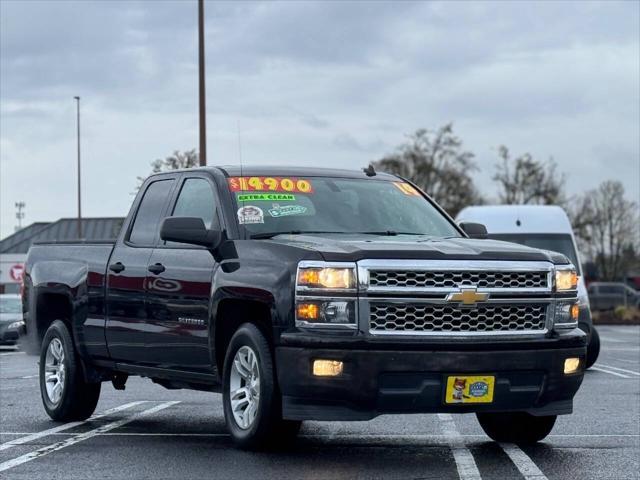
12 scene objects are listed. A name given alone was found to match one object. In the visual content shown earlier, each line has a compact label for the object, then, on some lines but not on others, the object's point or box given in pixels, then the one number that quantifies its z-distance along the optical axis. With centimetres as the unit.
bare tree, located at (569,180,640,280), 10750
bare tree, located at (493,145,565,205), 8912
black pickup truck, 812
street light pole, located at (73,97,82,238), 6454
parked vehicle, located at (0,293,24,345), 3080
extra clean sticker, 954
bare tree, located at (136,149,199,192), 4950
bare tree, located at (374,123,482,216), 8769
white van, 2242
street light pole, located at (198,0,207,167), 3022
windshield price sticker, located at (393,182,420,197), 1047
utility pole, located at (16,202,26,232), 13462
